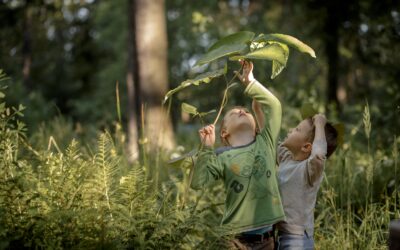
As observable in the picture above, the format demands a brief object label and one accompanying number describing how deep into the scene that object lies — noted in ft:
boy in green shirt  10.53
